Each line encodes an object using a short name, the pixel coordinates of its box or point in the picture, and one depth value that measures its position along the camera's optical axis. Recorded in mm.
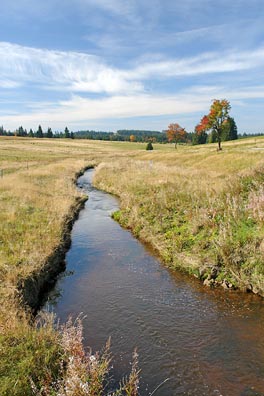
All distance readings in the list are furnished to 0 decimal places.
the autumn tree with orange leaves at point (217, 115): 53406
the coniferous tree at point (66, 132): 182125
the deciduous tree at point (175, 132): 115875
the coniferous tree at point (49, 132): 178162
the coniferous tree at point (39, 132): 175250
